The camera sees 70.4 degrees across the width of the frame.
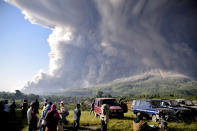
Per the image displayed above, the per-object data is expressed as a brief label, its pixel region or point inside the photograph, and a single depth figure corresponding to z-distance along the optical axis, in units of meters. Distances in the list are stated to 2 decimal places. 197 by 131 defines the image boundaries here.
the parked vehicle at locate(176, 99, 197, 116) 14.25
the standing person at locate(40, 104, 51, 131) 7.12
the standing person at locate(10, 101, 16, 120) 16.09
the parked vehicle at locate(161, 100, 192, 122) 12.30
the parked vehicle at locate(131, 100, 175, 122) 12.03
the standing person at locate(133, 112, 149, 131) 5.34
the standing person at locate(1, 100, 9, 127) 12.13
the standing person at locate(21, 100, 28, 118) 15.28
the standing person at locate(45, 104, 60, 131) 5.65
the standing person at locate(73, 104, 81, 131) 9.62
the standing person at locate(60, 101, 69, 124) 9.01
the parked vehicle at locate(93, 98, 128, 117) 14.56
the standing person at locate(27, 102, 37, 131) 7.94
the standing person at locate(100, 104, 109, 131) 8.62
